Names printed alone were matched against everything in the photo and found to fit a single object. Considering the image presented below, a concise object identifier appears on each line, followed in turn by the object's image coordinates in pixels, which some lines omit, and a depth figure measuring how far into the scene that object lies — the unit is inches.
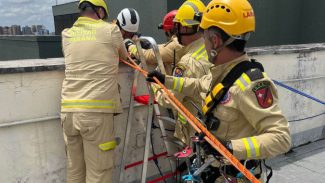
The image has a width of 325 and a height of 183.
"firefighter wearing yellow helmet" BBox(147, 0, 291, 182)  61.6
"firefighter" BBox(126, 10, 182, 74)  118.8
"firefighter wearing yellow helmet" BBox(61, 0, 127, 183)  102.0
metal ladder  101.3
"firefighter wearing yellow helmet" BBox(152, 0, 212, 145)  103.8
